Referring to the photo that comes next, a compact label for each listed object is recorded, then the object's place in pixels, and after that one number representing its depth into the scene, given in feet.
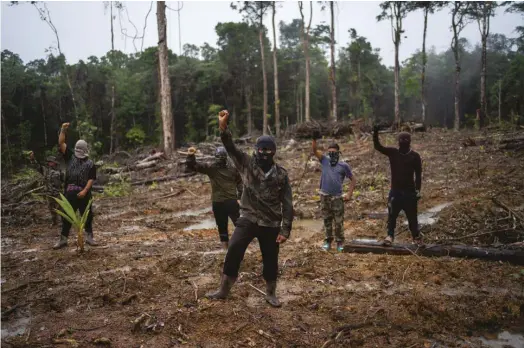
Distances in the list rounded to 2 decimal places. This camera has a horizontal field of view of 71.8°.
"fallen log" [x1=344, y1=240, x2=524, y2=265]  16.70
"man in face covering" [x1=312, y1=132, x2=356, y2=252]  19.39
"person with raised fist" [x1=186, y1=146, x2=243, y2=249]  18.92
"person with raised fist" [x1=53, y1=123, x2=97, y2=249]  19.31
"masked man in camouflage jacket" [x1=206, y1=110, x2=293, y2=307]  12.50
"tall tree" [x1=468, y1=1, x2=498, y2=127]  84.98
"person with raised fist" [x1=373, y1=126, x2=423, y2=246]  19.02
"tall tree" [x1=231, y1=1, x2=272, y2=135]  91.61
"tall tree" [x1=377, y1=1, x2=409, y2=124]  98.43
